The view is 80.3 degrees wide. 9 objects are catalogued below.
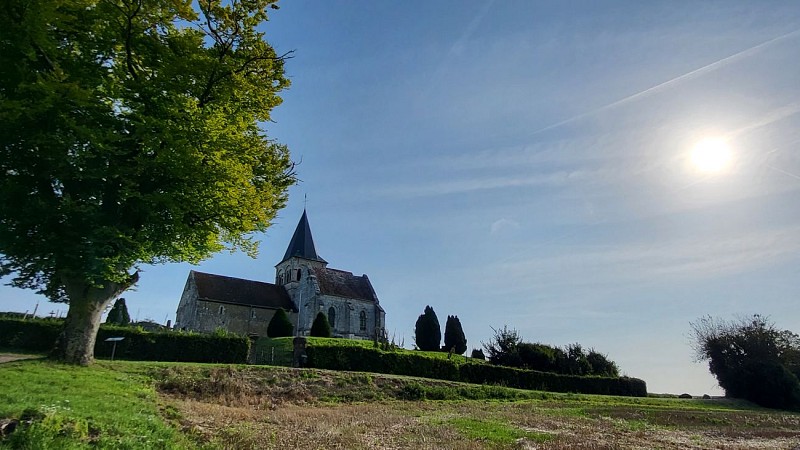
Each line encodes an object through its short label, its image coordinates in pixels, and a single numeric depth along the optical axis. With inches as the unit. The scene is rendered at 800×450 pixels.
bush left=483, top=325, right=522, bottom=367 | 1664.6
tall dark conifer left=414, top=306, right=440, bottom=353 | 2255.2
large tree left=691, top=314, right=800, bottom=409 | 1552.7
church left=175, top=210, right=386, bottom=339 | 2044.8
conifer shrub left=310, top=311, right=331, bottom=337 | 1830.7
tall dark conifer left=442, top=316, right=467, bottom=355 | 2277.3
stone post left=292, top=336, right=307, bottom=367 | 1072.9
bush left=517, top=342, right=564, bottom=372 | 1638.8
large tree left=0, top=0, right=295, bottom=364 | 564.7
